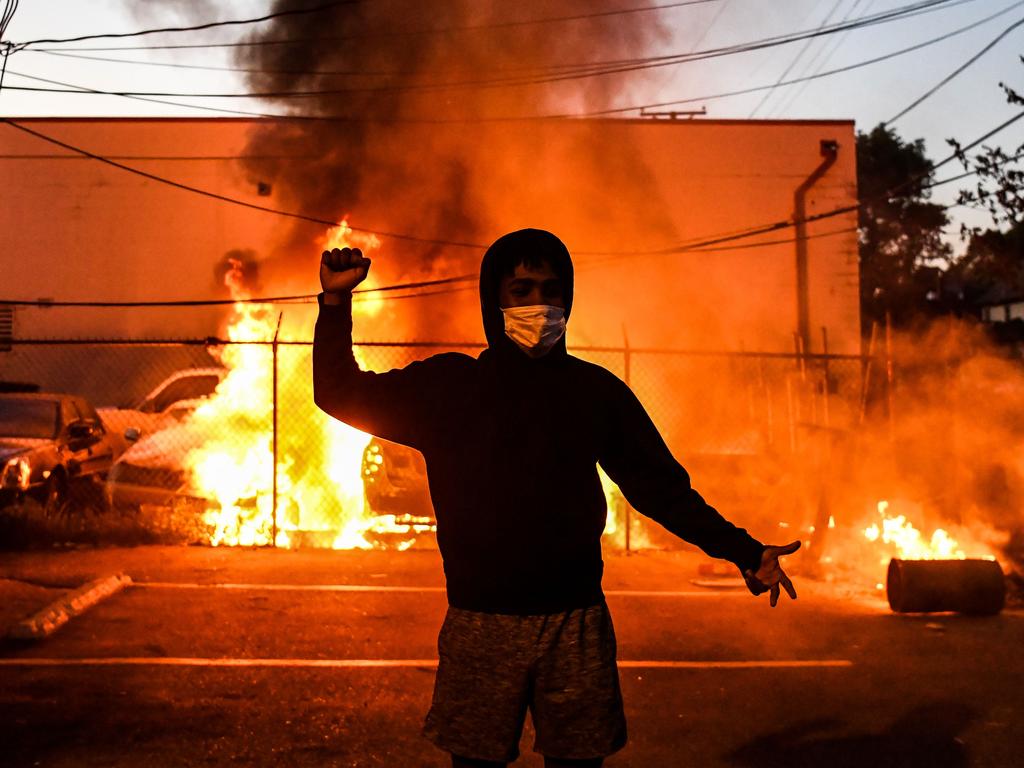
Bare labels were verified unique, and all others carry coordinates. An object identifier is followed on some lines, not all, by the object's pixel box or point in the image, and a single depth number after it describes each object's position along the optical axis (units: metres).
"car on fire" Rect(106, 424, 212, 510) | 10.12
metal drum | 7.21
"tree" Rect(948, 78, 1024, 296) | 13.34
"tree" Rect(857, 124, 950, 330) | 34.41
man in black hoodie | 2.26
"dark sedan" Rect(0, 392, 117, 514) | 10.43
